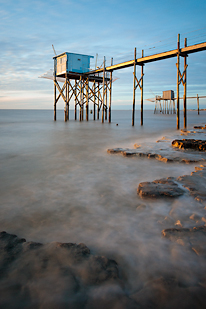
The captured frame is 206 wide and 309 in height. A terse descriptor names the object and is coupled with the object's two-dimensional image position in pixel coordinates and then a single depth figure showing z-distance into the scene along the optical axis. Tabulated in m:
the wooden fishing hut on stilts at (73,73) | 22.56
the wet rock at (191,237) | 2.32
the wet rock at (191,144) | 7.59
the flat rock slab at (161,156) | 6.12
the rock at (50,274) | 1.73
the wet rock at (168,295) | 1.69
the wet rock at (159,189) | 3.69
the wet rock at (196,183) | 3.70
